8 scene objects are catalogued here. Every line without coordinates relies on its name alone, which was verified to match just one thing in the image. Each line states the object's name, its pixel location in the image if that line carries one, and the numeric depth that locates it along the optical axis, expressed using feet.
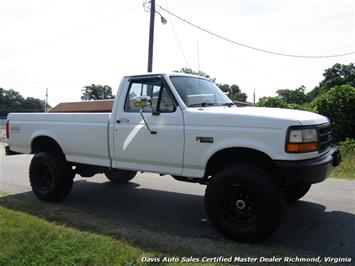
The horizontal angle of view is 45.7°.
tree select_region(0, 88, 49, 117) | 242.99
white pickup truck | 15.53
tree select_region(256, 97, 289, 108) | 56.39
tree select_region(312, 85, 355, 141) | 47.93
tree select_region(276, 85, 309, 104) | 277.42
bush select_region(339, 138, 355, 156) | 41.16
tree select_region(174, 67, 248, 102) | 241.76
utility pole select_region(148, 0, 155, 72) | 61.77
